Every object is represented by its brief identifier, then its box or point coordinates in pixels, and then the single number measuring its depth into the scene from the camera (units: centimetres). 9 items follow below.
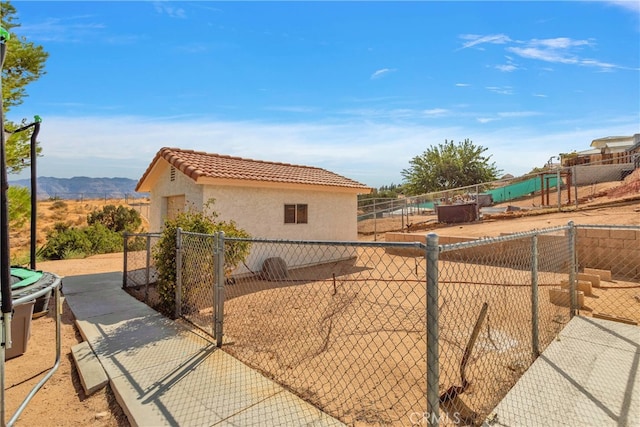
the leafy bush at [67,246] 1441
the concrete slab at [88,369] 367
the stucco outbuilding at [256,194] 905
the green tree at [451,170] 3344
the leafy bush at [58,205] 3257
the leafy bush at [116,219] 2188
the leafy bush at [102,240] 1611
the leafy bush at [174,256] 589
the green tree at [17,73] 1072
